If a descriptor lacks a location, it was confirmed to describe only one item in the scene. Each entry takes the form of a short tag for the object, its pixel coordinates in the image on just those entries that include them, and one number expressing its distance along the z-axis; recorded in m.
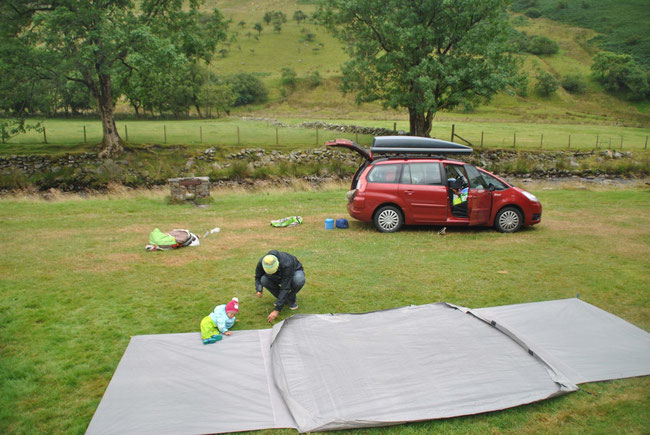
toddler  6.37
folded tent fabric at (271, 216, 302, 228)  13.73
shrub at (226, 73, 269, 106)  75.75
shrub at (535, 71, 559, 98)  70.81
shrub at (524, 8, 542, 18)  128.05
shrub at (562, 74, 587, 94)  74.31
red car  12.20
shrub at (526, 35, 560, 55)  88.12
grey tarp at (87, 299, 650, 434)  4.83
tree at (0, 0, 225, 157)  24.16
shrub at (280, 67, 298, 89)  81.06
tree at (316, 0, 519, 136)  27.39
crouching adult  6.83
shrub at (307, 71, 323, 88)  79.24
